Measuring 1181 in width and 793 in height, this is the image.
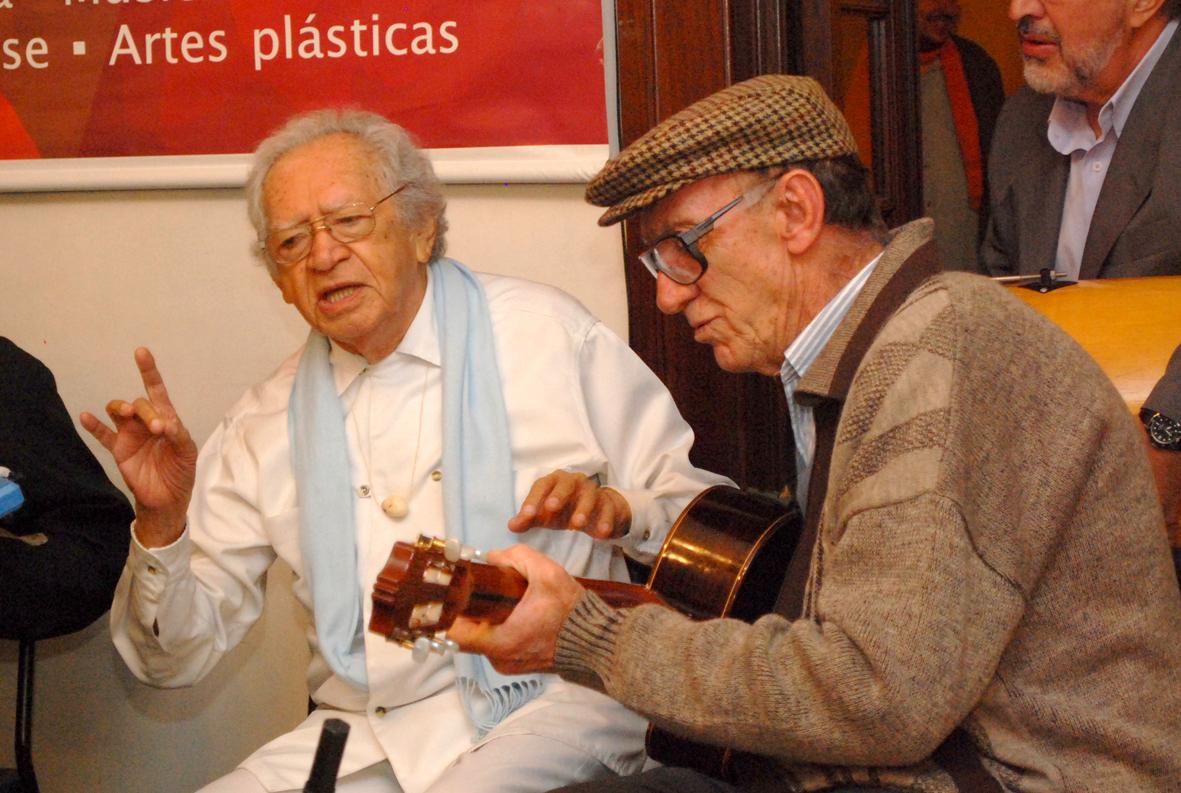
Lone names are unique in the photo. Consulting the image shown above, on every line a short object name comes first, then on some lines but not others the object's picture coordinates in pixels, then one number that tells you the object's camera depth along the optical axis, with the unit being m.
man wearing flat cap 1.39
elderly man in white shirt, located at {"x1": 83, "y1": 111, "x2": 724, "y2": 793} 2.25
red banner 2.90
